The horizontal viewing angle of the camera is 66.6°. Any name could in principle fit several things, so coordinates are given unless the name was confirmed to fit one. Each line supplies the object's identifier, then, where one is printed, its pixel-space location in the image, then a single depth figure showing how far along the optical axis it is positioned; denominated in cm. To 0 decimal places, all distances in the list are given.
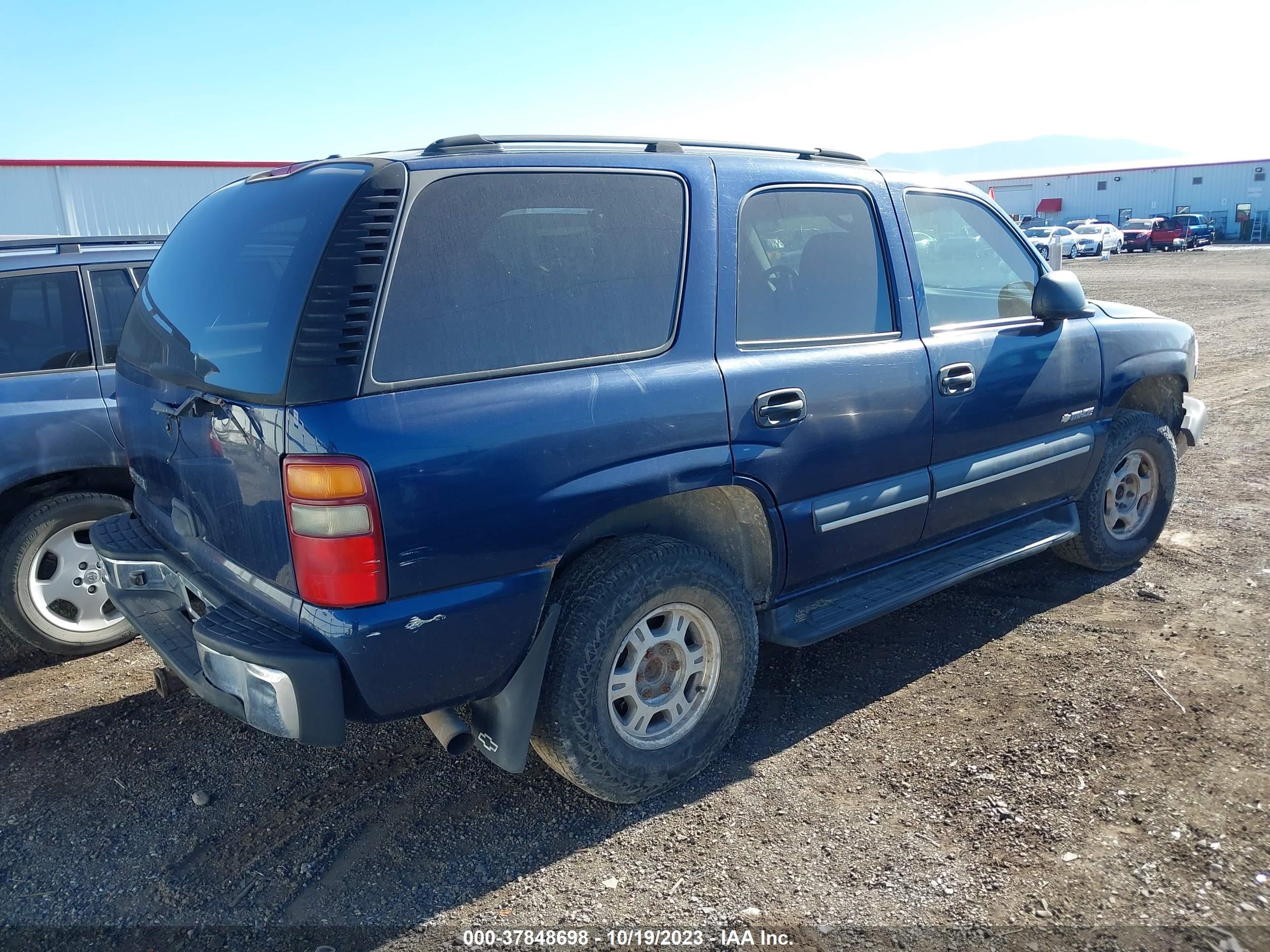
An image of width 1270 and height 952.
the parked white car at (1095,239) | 4131
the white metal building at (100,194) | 2108
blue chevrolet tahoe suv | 253
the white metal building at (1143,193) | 5372
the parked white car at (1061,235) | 4091
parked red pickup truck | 4369
